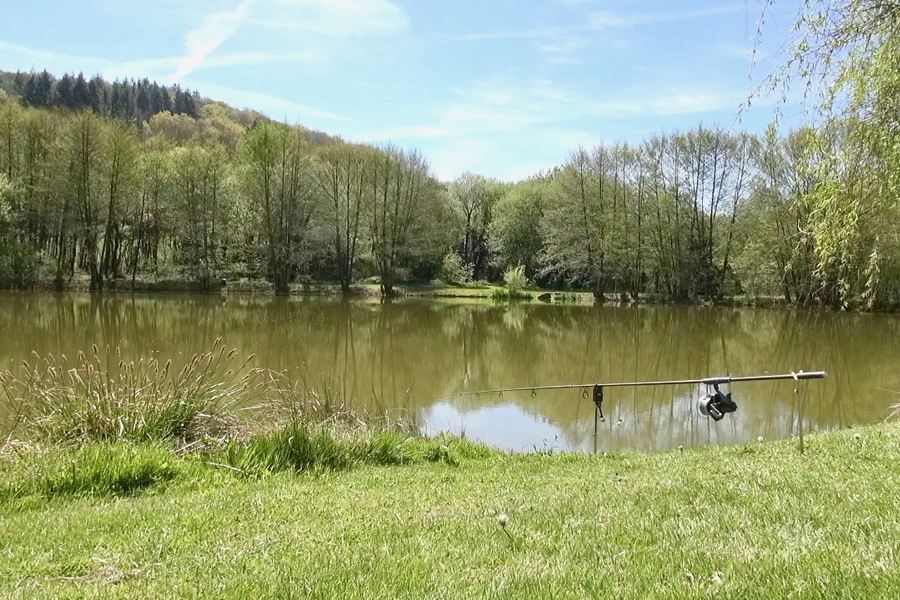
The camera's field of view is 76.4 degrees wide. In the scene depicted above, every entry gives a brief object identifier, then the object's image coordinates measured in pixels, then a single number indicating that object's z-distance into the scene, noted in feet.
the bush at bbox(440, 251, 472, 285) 160.83
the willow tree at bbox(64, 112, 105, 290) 114.42
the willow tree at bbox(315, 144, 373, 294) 138.82
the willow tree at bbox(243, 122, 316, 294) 131.23
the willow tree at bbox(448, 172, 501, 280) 185.37
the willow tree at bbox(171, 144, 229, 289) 127.95
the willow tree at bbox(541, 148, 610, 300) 143.95
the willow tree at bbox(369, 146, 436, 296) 140.97
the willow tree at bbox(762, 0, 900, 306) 18.58
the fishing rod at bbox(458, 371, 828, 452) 18.17
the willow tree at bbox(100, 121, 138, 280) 117.19
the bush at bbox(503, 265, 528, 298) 145.59
